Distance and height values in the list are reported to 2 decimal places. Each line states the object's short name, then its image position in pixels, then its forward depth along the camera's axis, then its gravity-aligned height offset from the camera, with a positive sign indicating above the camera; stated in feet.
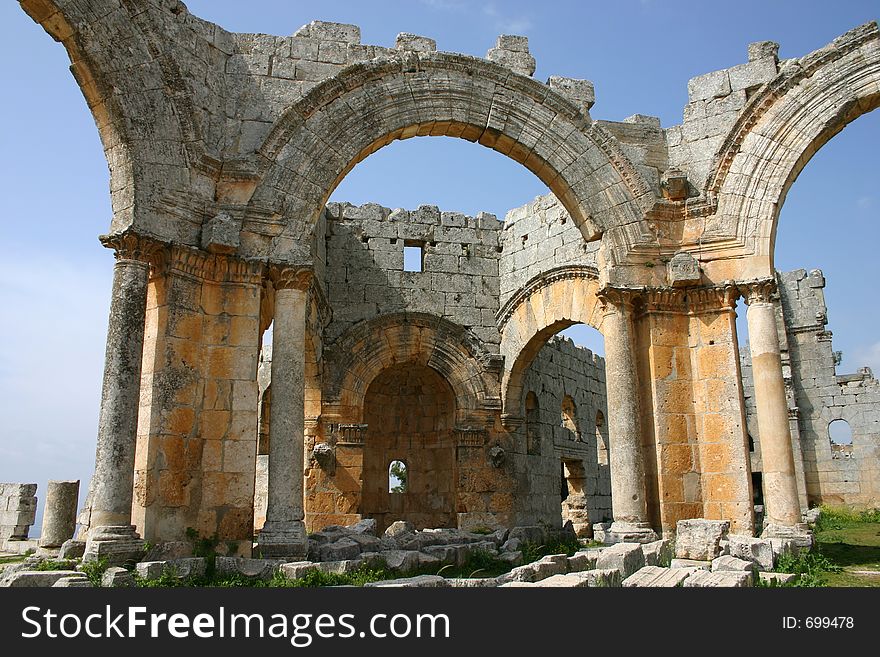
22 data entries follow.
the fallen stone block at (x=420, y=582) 21.58 -2.71
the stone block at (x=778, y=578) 22.47 -2.83
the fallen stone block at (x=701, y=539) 28.09 -1.99
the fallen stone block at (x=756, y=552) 26.40 -2.34
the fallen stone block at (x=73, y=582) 20.63 -2.46
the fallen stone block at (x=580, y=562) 25.14 -2.53
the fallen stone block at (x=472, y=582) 21.13 -2.67
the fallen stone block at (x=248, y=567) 25.39 -2.55
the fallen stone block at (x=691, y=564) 25.60 -2.73
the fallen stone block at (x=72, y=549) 24.99 -1.87
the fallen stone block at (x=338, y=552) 28.66 -2.34
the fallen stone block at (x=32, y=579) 20.86 -2.37
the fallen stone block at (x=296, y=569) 24.99 -2.59
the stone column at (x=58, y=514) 37.96 -1.02
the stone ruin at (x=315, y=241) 27.73 +11.05
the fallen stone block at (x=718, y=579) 19.81 -2.53
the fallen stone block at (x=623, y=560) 24.56 -2.43
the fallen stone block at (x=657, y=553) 27.88 -2.49
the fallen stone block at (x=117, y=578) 22.29 -2.54
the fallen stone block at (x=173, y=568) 23.70 -2.44
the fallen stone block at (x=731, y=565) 22.72 -2.42
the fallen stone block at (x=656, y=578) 20.89 -2.61
